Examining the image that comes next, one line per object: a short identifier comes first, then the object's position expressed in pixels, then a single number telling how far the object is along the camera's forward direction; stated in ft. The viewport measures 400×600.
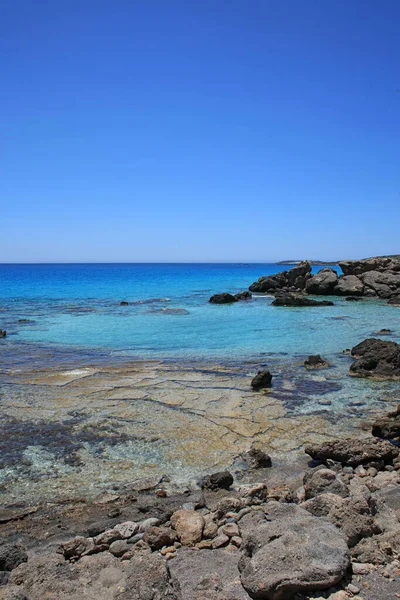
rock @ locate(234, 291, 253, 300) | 149.49
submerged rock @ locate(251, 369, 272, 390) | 41.86
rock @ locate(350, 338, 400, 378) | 46.65
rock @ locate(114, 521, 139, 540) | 18.15
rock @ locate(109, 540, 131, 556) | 16.97
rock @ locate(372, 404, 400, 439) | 29.66
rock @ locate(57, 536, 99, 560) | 16.96
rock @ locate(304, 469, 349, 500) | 20.47
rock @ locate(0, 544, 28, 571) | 16.24
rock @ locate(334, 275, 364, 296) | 151.33
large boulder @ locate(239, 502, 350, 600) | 12.99
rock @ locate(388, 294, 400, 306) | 126.87
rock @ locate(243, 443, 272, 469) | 25.73
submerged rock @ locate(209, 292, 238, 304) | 138.10
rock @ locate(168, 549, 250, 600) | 13.25
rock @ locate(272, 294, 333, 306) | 126.82
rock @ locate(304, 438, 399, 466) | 25.30
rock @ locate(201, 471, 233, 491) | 22.99
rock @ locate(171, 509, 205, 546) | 17.46
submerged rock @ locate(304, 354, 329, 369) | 50.21
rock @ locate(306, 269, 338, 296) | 155.84
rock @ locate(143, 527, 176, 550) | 17.25
